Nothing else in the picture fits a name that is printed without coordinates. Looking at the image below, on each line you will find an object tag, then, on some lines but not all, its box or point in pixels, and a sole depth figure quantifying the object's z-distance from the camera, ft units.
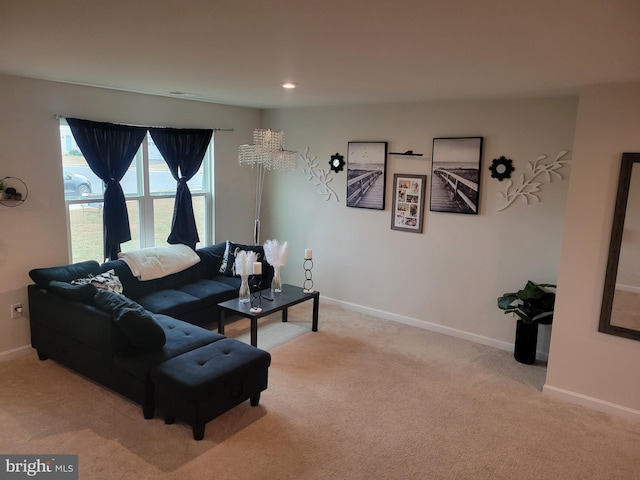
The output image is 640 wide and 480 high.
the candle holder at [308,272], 19.31
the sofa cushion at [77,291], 11.61
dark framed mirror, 10.46
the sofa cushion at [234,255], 17.34
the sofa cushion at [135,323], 10.41
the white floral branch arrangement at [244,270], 14.62
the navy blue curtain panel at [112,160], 14.32
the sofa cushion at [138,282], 14.48
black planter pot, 13.74
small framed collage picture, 16.07
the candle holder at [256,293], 14.05
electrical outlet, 13.15
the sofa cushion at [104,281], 13.08
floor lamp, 15.01
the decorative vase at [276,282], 15.85
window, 14.46
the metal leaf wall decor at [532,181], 13.48
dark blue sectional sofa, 10.49
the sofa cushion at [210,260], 17.19
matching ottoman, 9.61
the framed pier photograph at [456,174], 14.79
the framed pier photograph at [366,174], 16.80
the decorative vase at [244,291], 14.71
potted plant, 13.37
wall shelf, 15.92
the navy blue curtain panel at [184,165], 16.71
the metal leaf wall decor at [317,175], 18.40
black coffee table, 13.76
